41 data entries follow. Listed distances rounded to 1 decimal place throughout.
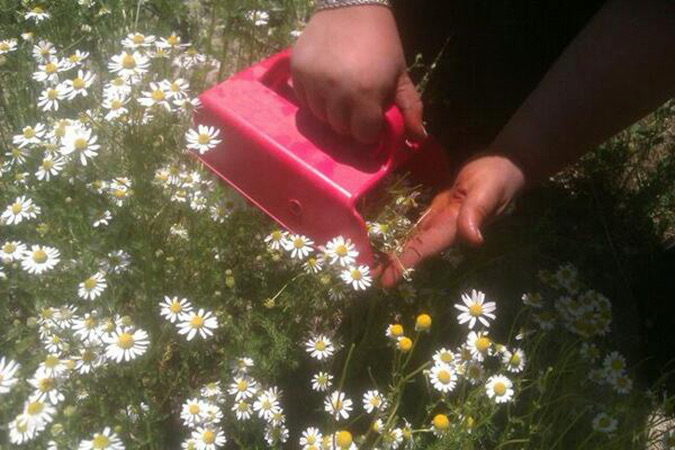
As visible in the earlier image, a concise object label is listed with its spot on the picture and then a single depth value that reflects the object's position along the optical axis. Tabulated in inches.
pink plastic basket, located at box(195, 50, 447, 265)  16.3
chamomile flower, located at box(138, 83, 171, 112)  16.6
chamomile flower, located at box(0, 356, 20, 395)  13.1
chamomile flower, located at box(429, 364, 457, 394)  15.5
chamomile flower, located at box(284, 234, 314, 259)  16.6
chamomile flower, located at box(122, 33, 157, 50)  17.8
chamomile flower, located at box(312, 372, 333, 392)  16.0
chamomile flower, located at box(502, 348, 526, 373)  15.4
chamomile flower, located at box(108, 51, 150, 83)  17.0
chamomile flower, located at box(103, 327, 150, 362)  14.3
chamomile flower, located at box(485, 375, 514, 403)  15.2
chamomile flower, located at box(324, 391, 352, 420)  15.1
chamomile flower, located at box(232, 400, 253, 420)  15.2
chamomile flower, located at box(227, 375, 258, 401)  15.4
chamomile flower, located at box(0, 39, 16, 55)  19.3
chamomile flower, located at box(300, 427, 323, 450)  15.0
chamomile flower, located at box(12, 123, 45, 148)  16.5
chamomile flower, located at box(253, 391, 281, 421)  15.4
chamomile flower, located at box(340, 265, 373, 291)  15.8
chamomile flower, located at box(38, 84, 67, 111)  17.2
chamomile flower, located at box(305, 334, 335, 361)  16.4
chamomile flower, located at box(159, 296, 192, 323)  15.1
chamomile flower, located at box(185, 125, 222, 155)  17.0
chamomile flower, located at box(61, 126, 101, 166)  15.7
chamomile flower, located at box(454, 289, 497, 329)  15.7
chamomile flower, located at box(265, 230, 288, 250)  16.9
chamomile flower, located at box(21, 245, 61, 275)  15.5
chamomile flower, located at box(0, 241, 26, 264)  15.8
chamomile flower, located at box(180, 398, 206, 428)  15.0
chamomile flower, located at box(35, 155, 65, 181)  15.9
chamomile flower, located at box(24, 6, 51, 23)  20.1
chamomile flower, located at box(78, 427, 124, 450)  13.5
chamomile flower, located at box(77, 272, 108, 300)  15.1
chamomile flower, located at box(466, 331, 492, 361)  15.3
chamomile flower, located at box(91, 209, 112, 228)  16.3
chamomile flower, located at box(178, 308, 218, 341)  15.1
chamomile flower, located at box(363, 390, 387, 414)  15.6
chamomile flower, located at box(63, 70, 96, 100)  16.8
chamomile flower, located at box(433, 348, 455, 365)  15.7
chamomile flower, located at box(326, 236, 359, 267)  15.8
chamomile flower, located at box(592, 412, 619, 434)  16.0
